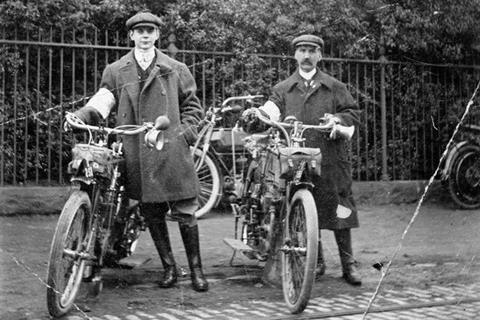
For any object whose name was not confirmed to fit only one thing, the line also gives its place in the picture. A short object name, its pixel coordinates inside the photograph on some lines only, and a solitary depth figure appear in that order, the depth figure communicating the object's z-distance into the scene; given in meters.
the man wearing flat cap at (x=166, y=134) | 5.79
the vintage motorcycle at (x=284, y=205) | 5.18
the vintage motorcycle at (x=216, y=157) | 9.13
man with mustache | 6.27
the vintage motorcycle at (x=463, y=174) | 10.22
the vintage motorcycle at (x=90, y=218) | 4.77
